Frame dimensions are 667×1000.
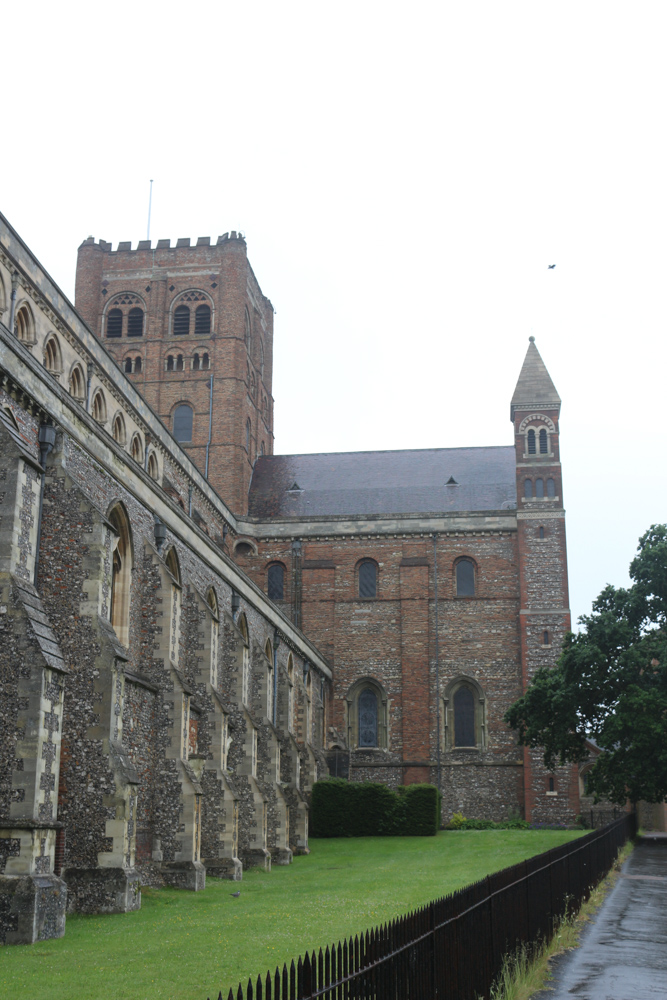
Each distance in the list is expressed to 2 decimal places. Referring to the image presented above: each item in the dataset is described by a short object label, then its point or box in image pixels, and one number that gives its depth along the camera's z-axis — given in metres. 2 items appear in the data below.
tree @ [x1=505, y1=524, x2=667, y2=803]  34.50
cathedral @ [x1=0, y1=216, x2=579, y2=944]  17.75
